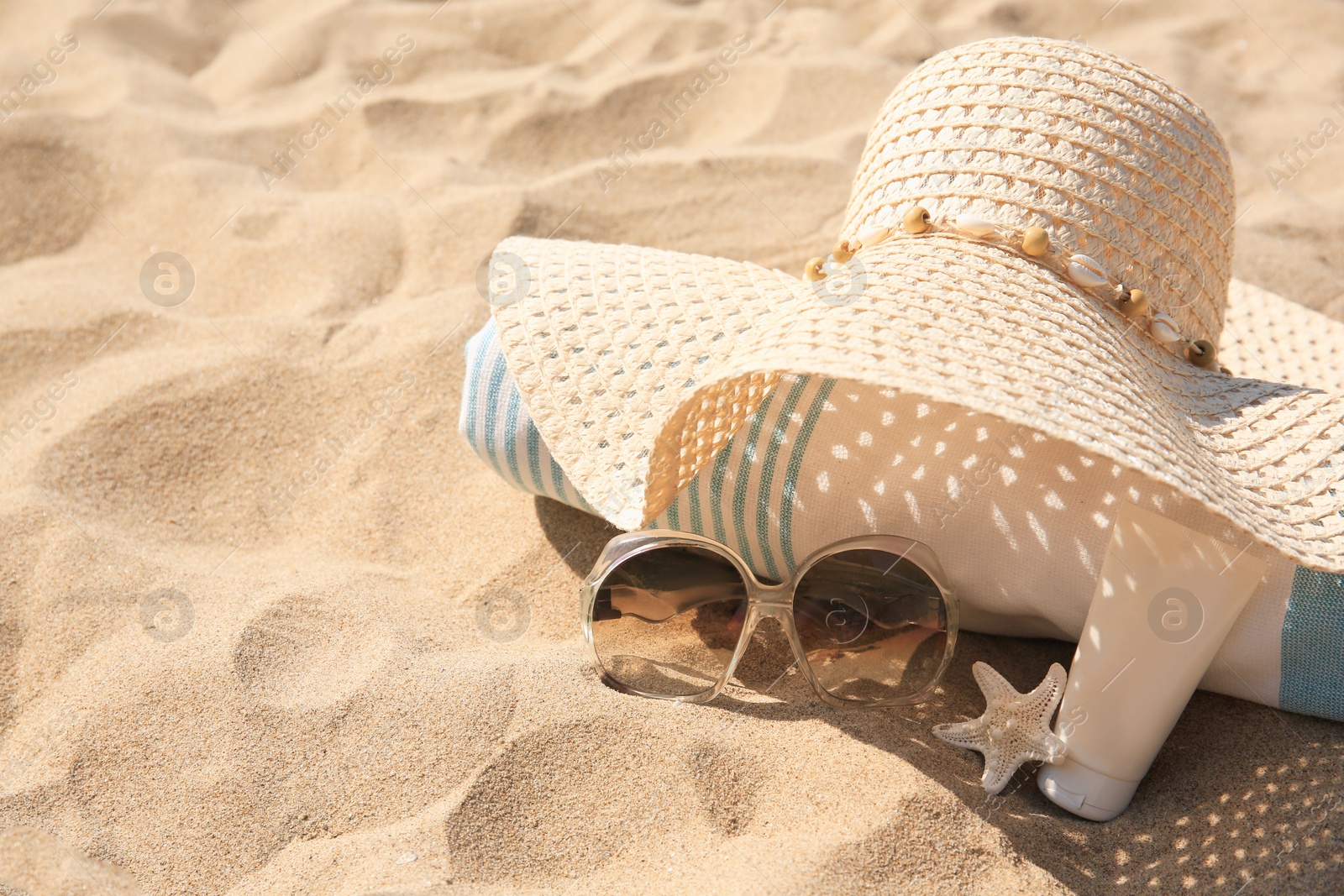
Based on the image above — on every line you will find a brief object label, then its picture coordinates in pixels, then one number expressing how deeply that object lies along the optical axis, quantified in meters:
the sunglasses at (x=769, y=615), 1.50
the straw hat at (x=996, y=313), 1.41
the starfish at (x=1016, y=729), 1.47
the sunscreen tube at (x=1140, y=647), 1.45
